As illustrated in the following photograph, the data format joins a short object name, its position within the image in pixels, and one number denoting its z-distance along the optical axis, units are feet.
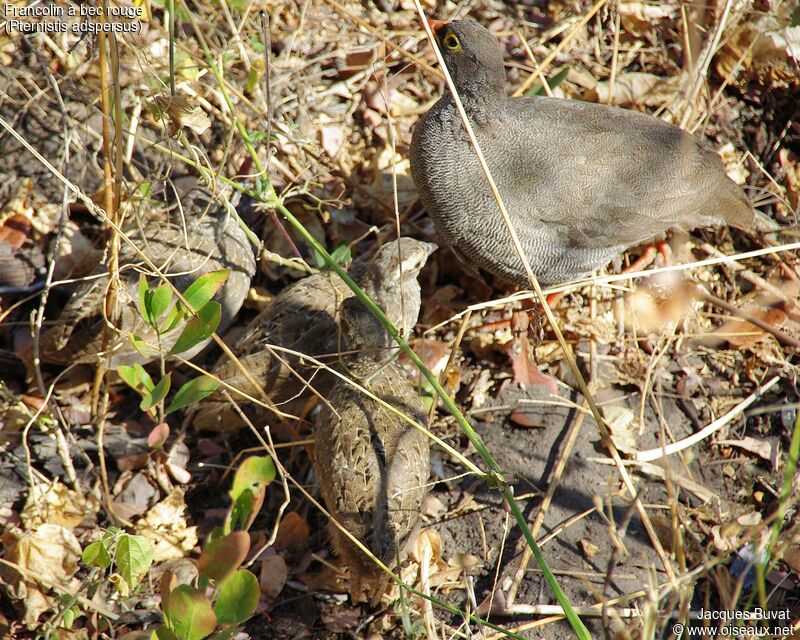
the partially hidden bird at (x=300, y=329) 13.05
